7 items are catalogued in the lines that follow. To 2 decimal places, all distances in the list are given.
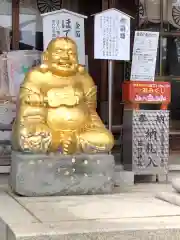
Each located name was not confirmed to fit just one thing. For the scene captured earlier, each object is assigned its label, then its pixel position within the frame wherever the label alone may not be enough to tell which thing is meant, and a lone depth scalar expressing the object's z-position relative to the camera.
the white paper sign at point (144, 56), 5.99
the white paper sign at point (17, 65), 6.64
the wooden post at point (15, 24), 7.17
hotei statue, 4.98
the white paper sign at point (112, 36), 5.69
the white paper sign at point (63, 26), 5.83
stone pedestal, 4.92
